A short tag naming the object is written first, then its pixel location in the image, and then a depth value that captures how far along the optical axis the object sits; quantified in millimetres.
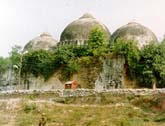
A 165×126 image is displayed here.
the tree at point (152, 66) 30094
